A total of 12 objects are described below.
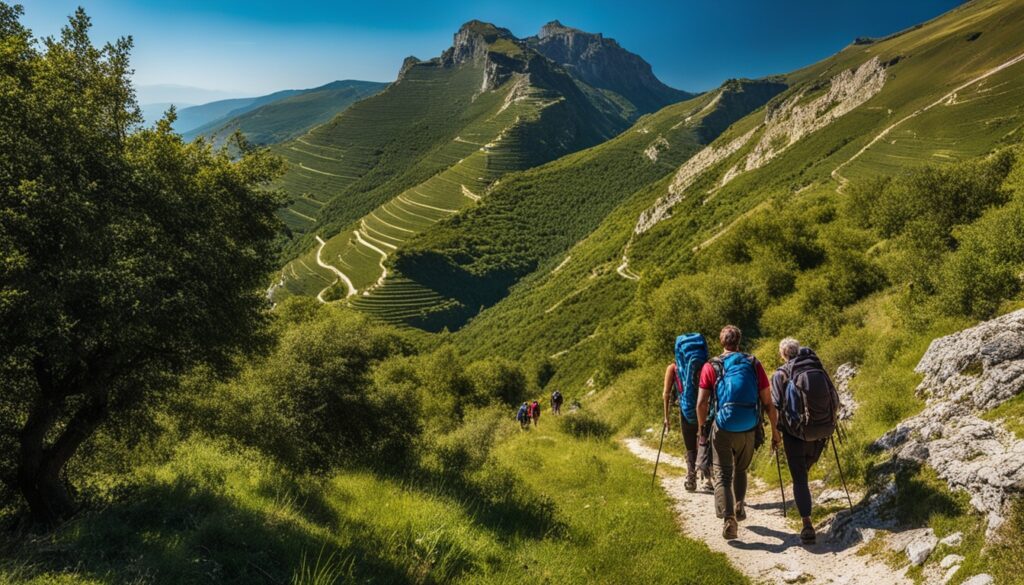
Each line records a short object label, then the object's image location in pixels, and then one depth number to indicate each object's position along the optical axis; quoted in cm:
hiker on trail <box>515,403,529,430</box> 2325
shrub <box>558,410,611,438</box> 1744
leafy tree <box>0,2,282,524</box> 609
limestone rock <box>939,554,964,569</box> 470
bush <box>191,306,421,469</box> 961
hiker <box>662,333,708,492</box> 794
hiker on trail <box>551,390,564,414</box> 2649
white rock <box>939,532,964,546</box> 494
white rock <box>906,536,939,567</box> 508
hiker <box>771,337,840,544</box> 630
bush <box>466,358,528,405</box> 4652
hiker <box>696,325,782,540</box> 649
